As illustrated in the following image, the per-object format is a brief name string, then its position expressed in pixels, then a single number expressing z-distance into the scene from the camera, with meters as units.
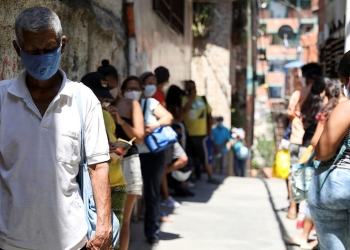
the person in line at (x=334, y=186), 3.79
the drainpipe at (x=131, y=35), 7.35
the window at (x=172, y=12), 9.69
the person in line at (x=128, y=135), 5.07
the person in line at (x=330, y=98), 5.18
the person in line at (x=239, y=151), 15.89
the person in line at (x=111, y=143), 4.31
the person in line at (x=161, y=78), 8.00
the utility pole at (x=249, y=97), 25.59
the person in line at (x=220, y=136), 13.98
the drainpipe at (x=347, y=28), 6.80
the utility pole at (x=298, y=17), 49.51
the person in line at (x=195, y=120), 10.55
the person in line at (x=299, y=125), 7.20
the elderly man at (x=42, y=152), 2.62
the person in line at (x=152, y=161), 6.14
